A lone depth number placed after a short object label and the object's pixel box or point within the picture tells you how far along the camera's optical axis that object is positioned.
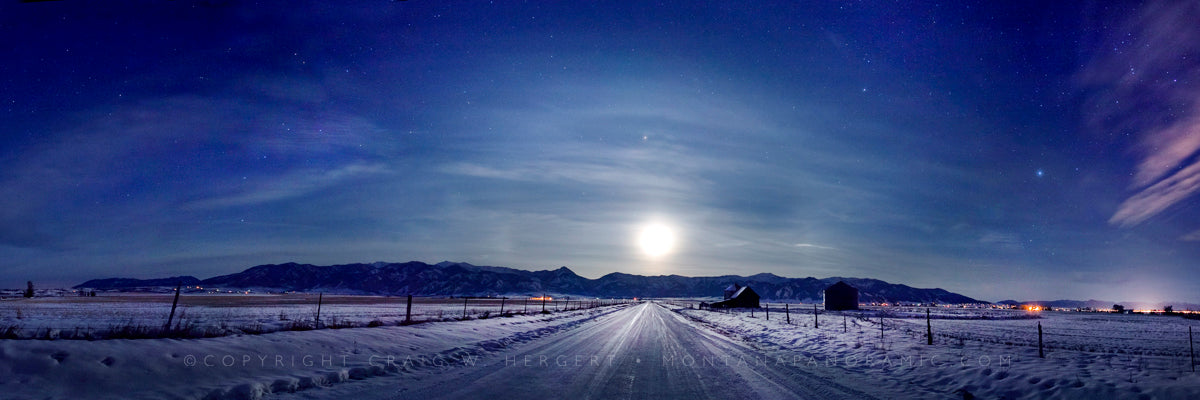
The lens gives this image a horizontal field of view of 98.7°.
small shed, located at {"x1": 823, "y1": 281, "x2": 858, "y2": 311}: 85.98
